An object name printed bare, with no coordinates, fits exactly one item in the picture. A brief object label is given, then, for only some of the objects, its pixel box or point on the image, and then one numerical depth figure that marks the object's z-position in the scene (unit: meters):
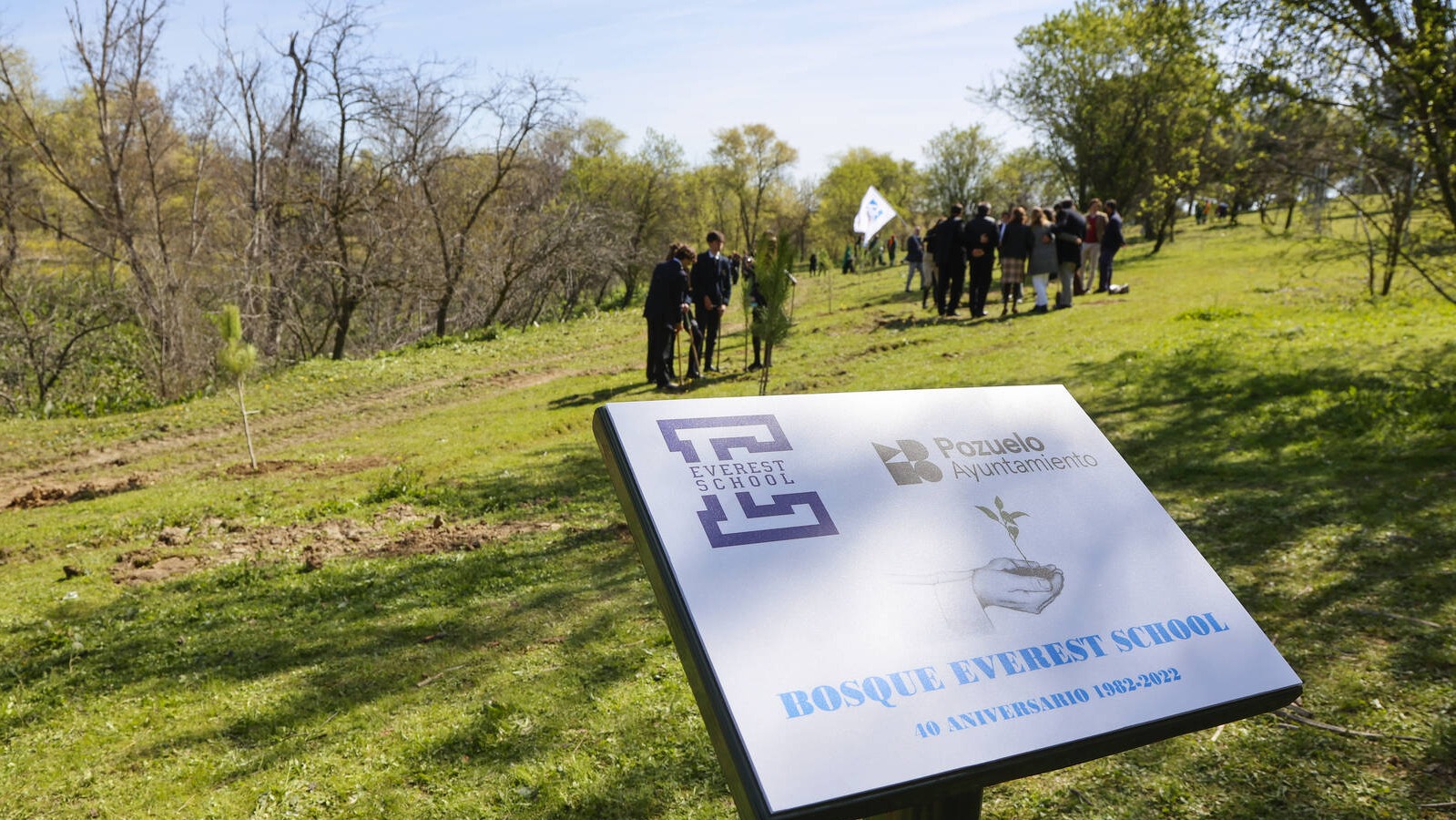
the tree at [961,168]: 57.91
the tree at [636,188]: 39.19
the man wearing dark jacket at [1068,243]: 17.72
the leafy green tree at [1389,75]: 9.20
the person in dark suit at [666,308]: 13.41
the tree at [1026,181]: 38.81
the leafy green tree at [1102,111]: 31.50
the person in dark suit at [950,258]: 17.62
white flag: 21.25
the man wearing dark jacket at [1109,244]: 19.66
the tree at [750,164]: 64.88
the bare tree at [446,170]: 23.05
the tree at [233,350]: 10.21
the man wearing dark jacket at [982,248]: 17.25
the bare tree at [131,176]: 16.86
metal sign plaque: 1.78
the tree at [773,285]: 9.32
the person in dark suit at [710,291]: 14.58
